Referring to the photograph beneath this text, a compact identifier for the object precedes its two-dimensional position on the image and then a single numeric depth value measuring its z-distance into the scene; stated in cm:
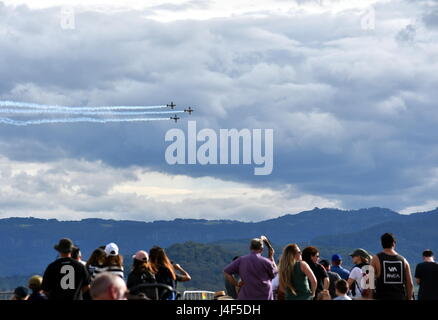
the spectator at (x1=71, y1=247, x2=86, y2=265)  1747
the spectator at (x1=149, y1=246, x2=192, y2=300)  1772
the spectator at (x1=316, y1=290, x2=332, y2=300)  1756
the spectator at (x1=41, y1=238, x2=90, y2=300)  1595
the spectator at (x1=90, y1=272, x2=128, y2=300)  913
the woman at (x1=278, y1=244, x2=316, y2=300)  1739
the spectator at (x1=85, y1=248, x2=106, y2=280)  1684
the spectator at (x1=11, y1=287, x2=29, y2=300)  1515
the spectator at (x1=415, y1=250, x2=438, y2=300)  1884
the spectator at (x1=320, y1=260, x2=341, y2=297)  2018
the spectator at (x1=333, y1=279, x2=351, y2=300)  1677
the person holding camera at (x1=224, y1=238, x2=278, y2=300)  1769
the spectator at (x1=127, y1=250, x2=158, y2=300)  1684
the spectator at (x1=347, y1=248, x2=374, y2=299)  1972
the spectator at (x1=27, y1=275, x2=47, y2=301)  1549
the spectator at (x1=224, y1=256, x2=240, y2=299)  2101
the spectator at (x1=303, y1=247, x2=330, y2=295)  1855
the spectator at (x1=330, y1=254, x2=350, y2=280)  2169
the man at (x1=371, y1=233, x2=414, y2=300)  1739
